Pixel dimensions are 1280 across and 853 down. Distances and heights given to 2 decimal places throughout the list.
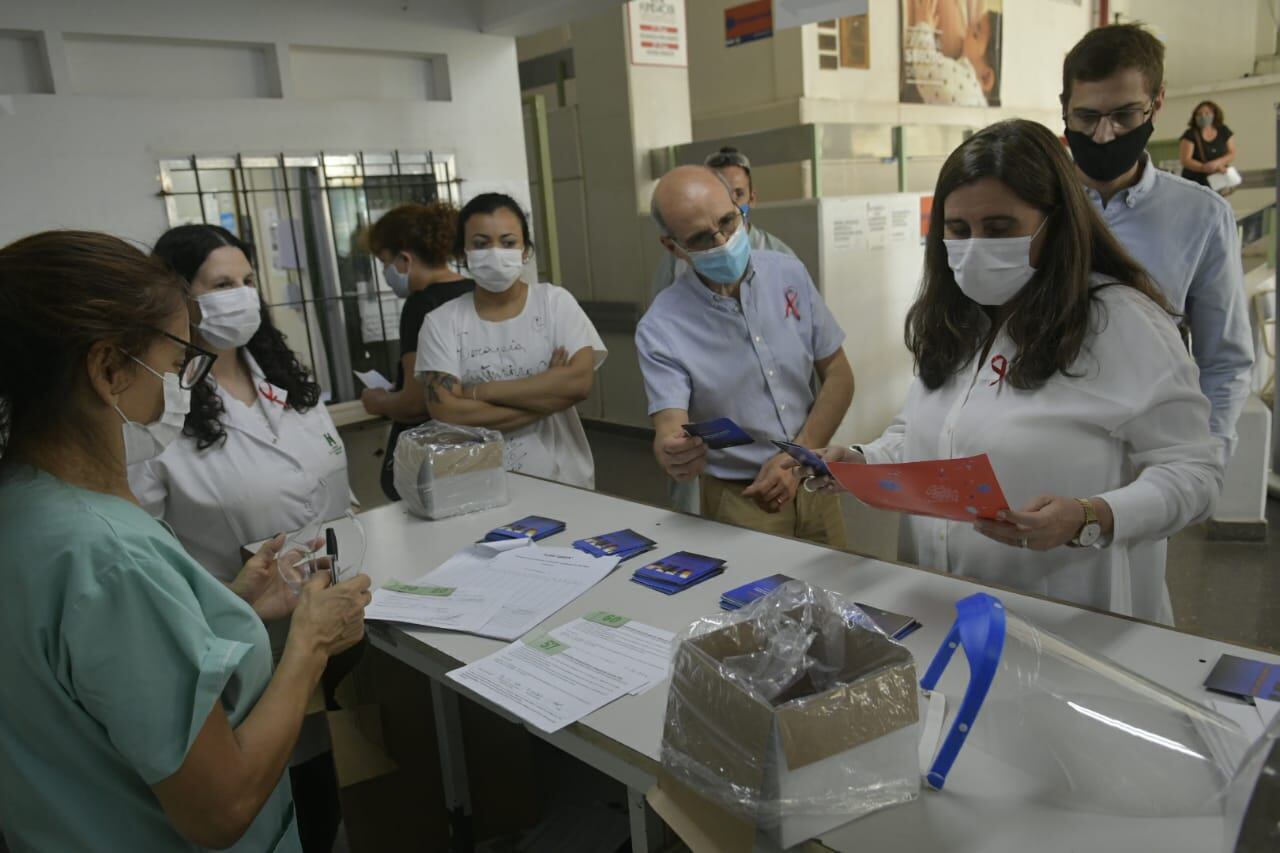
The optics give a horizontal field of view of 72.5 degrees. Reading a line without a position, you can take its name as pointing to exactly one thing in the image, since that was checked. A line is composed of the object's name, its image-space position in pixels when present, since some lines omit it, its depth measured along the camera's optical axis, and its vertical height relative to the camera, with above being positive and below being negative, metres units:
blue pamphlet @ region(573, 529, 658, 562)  1.81 -0.65
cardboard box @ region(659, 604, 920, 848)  0.91 -0.56
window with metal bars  3.23 +0.10
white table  0.93 -0.66
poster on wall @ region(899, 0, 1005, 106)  7.59 +1.36
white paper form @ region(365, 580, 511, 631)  1.58 -0.66
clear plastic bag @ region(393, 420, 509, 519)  2.14 -0.56
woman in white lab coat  2.01 -0.43
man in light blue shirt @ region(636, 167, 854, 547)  2.18 -0.34
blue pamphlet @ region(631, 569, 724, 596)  1.62 -0.66
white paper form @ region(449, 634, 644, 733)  1.25 -0.66
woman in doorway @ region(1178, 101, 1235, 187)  7.24 +0.36
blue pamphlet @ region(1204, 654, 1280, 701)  1.11 -0.64
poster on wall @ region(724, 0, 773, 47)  5.62 +1.27
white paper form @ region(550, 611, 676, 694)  1.34 -0.66
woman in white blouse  1.39 -0.33
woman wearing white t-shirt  2.51 -0.33
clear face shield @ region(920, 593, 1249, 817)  0.94 -0.60
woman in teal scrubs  0.95 -0.38
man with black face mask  2.01 -0.05
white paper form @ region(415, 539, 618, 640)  1.57 -0.66
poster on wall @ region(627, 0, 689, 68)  5.26 +1.17
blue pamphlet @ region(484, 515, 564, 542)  1.96 -0.65
